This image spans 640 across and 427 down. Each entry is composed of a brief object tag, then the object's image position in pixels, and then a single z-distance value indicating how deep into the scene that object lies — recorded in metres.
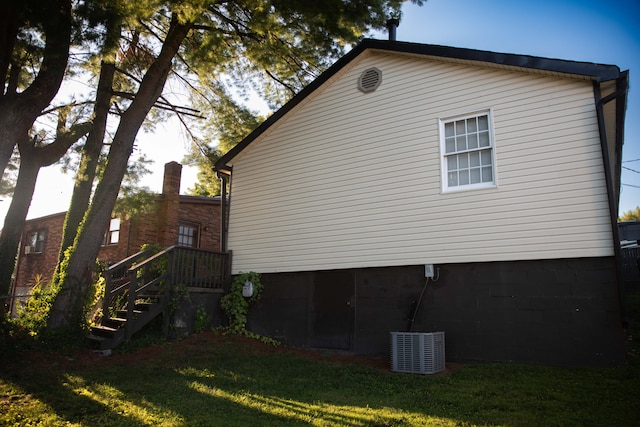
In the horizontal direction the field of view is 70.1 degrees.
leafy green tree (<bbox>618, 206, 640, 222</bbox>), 60.83
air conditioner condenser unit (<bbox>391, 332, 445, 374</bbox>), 7.20
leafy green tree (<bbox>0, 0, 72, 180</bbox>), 7.02
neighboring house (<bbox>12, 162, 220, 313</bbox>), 17.16
